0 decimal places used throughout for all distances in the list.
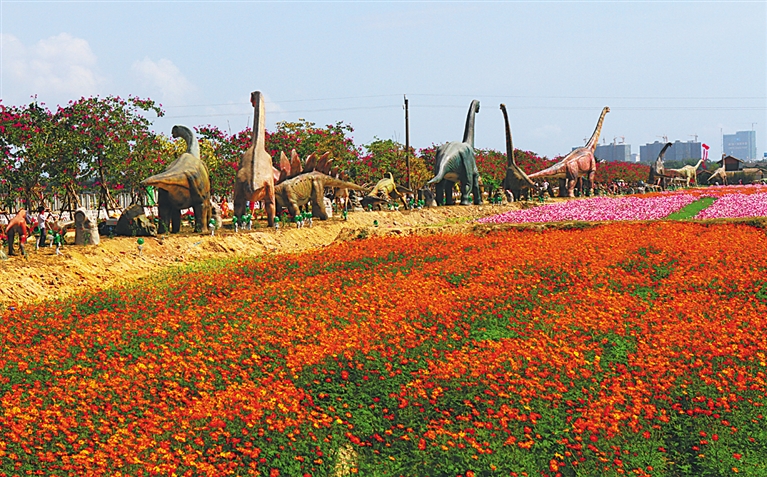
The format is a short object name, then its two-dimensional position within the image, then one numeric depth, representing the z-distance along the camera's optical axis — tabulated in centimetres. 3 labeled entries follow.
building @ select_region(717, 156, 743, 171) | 9762
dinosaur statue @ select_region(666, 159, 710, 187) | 6481
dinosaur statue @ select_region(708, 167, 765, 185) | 8312
